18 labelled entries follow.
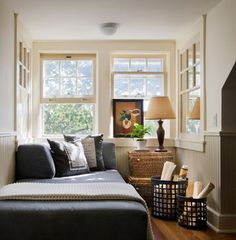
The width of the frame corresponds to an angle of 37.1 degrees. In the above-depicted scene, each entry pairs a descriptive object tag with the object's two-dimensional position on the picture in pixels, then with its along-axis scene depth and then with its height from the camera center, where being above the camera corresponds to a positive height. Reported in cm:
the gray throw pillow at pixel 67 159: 389 -42
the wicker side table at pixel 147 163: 449 -52
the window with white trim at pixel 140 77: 505 +66
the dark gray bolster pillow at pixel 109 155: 442 -41
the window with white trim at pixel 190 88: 412 +43
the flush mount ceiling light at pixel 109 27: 408 +112
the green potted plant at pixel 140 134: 468 -16
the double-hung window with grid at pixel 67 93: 498 +42
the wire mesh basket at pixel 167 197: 384 -82
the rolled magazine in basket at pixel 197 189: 366 -69
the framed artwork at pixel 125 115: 492 +10
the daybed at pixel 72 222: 219 -62
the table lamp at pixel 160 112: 449 +13
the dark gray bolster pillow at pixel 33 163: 370 -43
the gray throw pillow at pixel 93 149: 421 -33
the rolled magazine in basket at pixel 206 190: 345 -67
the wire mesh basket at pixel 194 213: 349 -91
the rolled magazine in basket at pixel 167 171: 400 -55
